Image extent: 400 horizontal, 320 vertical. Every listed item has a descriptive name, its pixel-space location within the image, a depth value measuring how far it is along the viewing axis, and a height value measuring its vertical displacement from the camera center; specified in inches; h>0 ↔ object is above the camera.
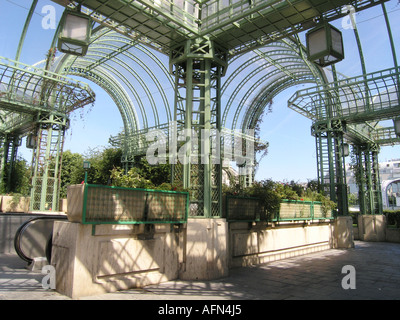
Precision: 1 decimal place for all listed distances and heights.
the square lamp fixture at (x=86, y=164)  317.4 +43.9
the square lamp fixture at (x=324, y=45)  263.3 +142.5
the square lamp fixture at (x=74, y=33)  260.5 +148.5
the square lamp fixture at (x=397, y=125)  549.3 +149.7
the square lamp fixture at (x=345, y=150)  724.0 +140.2
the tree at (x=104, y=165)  1049.9 +143.8
